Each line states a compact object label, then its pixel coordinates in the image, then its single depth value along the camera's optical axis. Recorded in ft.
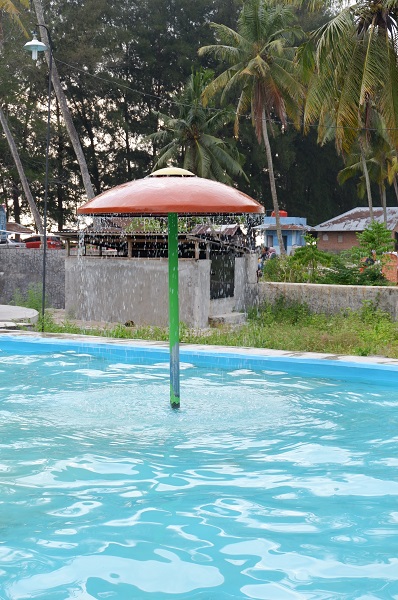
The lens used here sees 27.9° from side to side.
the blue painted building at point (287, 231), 179.22
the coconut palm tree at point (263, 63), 112.57
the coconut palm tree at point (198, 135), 142.82
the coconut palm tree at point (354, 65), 62.08
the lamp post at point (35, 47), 48.90
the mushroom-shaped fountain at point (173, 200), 23.63
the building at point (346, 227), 186.67
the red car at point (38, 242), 138.62
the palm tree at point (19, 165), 101.81
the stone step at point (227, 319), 53.72
